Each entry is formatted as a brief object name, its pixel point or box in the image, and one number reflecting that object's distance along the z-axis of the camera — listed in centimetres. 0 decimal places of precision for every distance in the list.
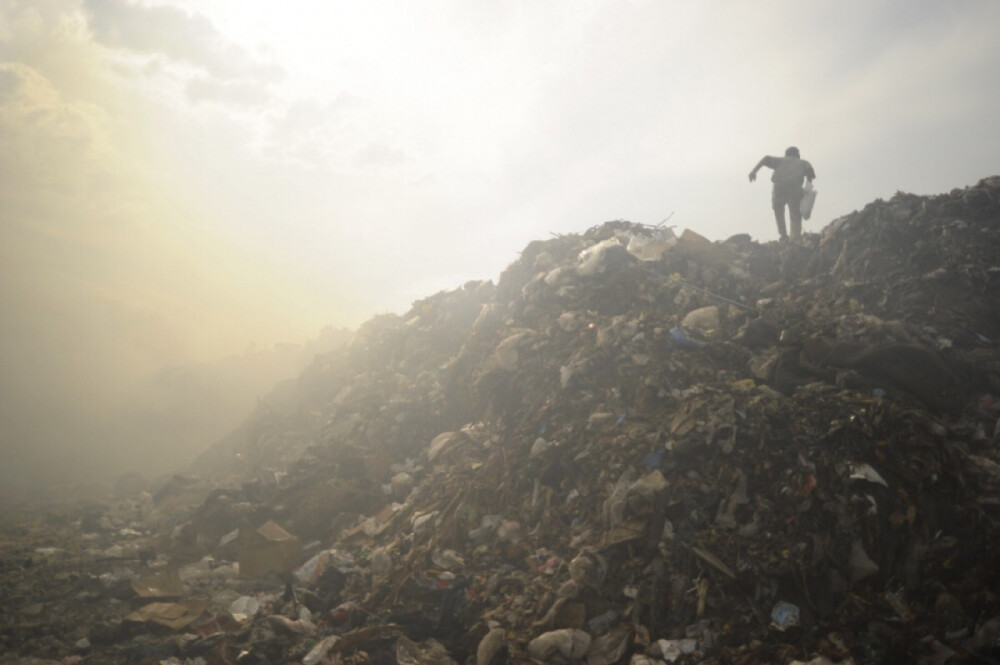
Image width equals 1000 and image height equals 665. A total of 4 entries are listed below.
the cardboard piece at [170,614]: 432
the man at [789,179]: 758
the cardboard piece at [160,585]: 480
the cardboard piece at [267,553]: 528
